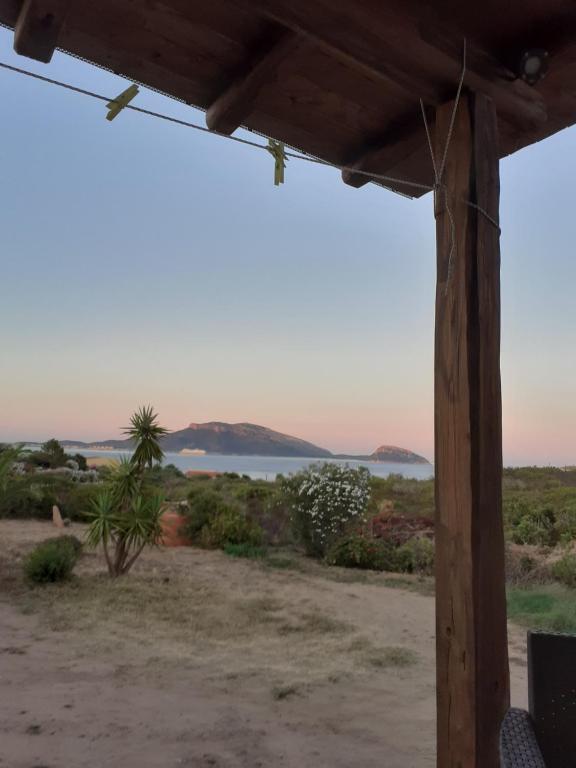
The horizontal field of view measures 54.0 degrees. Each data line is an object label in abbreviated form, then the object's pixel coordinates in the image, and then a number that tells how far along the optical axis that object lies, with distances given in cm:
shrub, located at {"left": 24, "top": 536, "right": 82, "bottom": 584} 513
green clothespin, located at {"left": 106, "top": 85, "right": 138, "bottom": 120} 174
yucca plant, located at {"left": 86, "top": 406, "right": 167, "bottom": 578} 544
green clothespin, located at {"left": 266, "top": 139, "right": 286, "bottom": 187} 195
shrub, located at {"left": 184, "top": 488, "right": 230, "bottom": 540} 797
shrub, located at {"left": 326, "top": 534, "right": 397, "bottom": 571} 661
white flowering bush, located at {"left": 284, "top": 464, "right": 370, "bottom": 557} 712
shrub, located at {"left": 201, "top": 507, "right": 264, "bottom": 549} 765
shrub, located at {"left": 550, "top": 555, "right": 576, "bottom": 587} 560
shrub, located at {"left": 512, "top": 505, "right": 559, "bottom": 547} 736
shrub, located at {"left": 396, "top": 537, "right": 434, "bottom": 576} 648
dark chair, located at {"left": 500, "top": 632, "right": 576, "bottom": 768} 102
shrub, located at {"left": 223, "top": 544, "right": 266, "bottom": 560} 705
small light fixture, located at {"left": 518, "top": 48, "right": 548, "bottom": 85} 154
